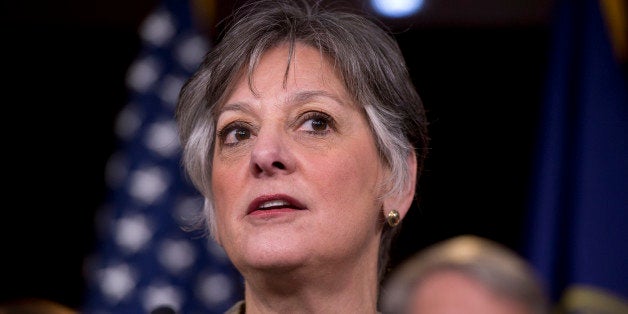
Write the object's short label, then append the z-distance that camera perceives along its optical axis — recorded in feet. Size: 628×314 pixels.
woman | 5.63
